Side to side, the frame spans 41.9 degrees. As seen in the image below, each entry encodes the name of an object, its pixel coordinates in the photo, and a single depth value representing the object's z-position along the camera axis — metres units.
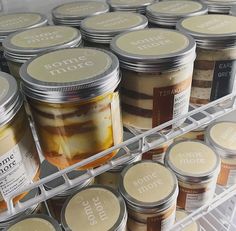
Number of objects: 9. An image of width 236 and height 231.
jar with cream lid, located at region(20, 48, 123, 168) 0.43
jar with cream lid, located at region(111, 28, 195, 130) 0.50
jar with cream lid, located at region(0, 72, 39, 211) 0.41
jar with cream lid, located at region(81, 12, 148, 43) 0.58
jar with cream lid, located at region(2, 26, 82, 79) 0.52
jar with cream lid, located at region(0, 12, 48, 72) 0.59
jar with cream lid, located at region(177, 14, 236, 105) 0.56
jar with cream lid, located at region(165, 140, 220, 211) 0.72
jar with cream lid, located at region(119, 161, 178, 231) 0.63
